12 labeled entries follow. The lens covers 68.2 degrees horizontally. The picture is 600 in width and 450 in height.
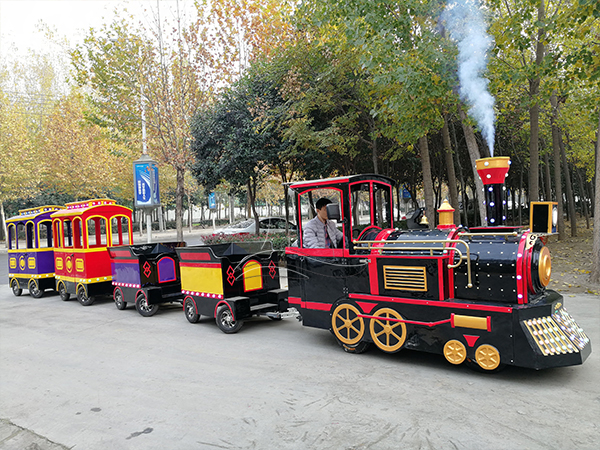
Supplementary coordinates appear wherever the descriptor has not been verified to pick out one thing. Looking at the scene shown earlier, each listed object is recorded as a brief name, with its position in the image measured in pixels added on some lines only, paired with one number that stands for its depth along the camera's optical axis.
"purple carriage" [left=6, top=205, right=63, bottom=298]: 11.45
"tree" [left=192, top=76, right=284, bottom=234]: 14.83
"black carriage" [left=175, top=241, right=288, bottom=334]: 7.04
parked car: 20.44
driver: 6.14
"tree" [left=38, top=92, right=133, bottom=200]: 27.64
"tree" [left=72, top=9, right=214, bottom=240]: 14.52
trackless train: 4.51
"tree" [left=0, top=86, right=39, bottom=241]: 25.92
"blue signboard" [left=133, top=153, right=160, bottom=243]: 12.34
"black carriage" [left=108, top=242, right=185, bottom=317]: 8.64
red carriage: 9.99
